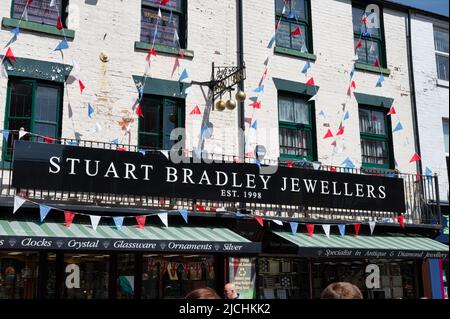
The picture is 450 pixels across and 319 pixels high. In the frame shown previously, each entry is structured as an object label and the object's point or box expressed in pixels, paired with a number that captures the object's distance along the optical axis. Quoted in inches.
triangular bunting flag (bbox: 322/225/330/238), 467.2
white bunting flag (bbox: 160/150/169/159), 423.3
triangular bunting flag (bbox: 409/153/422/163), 563.8
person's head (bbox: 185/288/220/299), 121.0
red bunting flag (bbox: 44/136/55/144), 408.2
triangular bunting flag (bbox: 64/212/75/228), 375.7
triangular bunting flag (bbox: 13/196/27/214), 357.4
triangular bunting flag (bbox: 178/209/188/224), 410.3
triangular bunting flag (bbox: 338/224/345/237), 474.6
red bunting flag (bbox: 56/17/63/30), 427.2
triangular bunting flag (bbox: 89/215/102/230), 378.6
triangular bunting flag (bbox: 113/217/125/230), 388.5
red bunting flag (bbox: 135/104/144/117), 442.8
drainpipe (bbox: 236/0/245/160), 479.8
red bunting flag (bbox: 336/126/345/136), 532.7
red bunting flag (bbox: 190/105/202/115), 466.6
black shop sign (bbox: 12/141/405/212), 380.8
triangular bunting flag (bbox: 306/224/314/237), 459.7
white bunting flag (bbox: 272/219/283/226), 443.5
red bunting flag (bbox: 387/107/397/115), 562.6
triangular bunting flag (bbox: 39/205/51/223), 367.2
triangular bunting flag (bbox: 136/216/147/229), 400.2
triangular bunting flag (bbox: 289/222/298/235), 450.5
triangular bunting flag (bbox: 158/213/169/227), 404.4
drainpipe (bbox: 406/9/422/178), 573.0
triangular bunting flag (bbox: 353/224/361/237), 486.7
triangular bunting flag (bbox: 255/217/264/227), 437.7
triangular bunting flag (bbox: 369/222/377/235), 486.3
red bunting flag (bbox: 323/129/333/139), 522.9
